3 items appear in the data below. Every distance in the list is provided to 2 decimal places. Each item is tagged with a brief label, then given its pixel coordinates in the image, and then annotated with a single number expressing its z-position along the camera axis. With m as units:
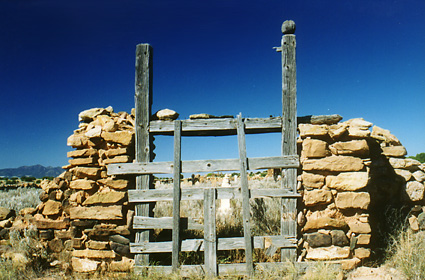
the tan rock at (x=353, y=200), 4.73
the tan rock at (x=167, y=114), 5.11
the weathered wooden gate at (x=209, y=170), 4.70
